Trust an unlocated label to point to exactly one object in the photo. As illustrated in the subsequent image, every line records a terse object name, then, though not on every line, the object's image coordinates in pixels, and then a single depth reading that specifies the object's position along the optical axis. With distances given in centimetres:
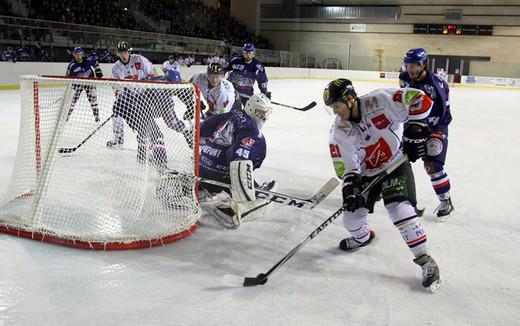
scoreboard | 2020
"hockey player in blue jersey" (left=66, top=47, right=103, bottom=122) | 572
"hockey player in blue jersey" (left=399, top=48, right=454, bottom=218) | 292
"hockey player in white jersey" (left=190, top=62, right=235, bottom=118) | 370
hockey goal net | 249
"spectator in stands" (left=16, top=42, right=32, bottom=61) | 956
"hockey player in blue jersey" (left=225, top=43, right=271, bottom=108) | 576
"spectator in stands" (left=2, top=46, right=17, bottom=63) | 930
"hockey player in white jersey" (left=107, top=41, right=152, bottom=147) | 507
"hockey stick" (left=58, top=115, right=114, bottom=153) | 289
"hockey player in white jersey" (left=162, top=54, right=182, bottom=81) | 877
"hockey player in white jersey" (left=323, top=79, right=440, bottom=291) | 210
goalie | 278
